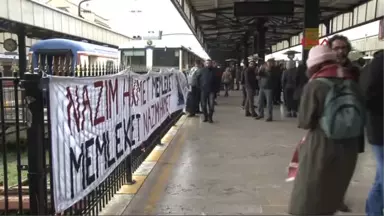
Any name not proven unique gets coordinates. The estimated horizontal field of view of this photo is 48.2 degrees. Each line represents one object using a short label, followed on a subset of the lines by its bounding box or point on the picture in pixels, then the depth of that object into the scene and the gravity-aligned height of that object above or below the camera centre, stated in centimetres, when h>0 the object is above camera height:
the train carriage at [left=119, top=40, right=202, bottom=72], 1834 +57
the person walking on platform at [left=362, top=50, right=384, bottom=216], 376 -32
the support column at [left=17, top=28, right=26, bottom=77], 2029 +93
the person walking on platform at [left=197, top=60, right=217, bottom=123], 1243 -57
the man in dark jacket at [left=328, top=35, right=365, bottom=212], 379 +17
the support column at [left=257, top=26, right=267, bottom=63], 2511 +162
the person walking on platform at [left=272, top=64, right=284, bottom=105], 1584 -70
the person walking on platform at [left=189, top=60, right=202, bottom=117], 1421 -100
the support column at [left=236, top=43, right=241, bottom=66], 5133 +205
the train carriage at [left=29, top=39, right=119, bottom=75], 1784 +69
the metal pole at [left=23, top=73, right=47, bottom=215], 339 -69
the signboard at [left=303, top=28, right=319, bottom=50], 1263 +98
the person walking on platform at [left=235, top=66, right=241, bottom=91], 2813 -52
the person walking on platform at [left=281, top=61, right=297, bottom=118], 1359 -58
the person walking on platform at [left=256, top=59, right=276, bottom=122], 1277 -52
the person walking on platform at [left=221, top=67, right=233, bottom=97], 2462 -67
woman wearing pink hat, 315 -56
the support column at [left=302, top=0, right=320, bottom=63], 1256 +125
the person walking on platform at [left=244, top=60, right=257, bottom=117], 1368 -50
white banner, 346 -64
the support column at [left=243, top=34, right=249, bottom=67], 3744 +190
